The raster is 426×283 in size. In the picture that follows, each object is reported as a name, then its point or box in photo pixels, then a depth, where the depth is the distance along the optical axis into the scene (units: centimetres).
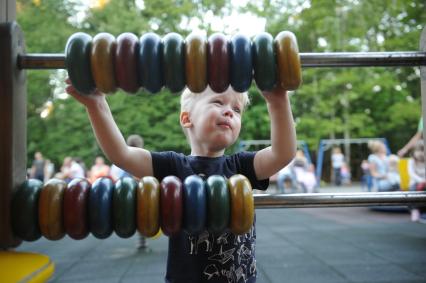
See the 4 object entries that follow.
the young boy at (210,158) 137
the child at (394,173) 759
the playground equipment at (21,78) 126
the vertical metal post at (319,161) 1383
